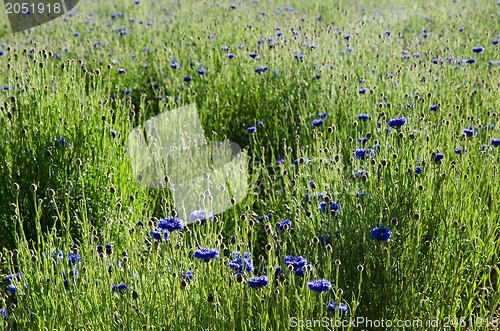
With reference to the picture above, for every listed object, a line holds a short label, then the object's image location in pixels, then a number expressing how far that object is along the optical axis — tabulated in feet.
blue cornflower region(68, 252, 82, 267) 13.24
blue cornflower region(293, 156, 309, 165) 14.22
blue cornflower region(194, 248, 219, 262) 12.57
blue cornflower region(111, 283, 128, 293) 12.79
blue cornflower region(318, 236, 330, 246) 13.36
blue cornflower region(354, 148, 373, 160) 13.80
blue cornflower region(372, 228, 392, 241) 12.81
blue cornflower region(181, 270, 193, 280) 12.83
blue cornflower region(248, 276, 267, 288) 12.55
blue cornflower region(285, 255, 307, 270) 12.69
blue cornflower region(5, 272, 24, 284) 12.91
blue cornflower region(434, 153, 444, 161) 13.30
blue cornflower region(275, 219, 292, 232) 13.34
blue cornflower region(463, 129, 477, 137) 14.20
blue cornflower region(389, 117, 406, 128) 13.79
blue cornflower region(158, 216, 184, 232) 12.86
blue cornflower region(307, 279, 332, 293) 12.39
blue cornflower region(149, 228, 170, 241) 13.06
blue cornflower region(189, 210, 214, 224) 13.36
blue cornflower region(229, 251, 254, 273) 12.80
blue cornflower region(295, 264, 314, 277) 12.85
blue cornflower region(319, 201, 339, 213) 13.54
